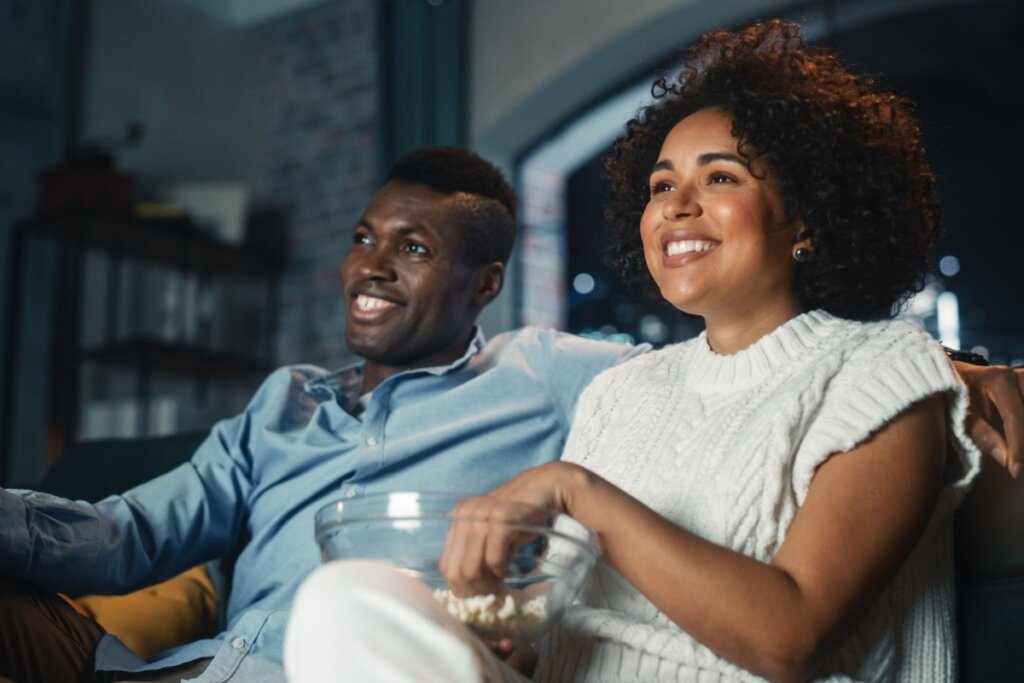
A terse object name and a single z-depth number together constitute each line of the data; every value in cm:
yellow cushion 185
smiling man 159
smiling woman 109
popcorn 104
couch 129
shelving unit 438
